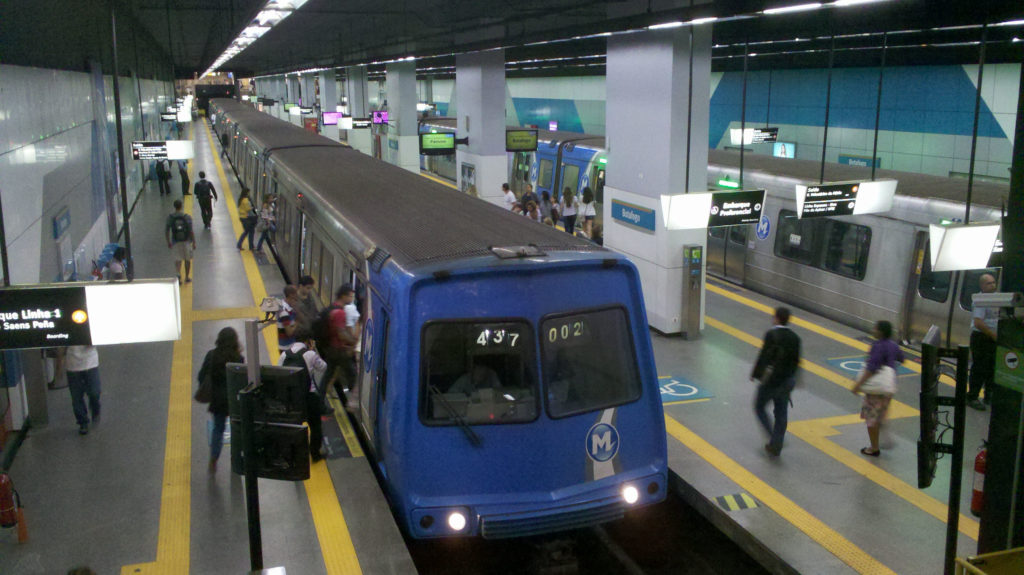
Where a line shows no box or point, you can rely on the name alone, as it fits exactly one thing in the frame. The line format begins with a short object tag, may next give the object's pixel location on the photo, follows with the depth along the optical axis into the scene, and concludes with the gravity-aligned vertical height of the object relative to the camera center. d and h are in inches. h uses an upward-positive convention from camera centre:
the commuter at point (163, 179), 1064.8 -73.4
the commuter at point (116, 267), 421.4 -73.8
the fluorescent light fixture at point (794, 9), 275.8 +39.2
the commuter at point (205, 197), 763.4 -68.5
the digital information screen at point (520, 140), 801.6 -16.6
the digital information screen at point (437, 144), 834.2 -21.2
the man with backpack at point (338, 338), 297.0 -76.8
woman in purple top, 305.9 -90.9
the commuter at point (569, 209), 701.5 -72.6
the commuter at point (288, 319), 335.0 -78.8
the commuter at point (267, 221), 639.1 -75.2
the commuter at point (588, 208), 689.0 -70.6
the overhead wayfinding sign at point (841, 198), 417.1 -37.1
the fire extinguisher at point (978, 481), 270.8 -116.7
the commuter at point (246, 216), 668.1 -75.4
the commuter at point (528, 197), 672.5 -61.4
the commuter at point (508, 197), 738.2 -67.1
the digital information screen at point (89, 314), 216.0 -50.3
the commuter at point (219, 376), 279.4 -86.9
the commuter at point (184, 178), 970.9 -65.4
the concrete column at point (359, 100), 1291.8 +36.4
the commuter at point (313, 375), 290.0 -91.4
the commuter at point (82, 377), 323.9 -99.5
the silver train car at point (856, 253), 431.2 -79.4
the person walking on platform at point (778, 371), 313.3 -93.3
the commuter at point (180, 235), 552.7 -75.6
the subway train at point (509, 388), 226.4 -74.3
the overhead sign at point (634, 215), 479.5 -54.2
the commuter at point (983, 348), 223.3 -60.0
